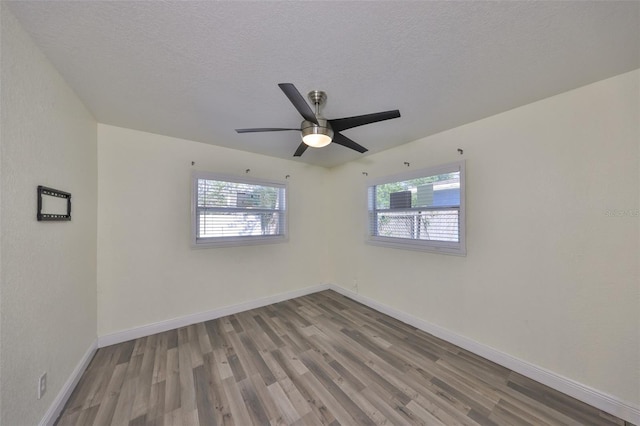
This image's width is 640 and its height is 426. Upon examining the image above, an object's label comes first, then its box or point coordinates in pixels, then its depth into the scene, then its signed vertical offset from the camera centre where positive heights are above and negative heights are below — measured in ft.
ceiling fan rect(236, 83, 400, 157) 5.38 +2.36
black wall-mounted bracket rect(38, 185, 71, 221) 4.55 +0.17
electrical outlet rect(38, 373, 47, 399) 4.50 -3.59
